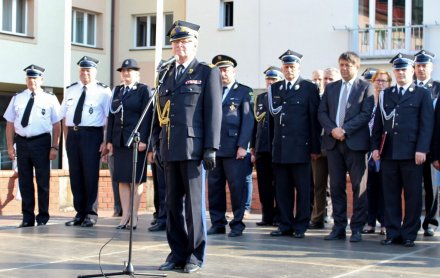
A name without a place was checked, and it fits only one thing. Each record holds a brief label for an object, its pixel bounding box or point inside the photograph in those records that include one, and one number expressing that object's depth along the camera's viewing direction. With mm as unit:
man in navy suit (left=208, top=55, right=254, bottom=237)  9609
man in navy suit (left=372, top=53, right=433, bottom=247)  8664
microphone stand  6578
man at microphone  7020
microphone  7031
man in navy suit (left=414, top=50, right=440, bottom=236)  9416
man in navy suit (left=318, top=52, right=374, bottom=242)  9023
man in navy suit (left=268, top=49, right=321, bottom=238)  9375
